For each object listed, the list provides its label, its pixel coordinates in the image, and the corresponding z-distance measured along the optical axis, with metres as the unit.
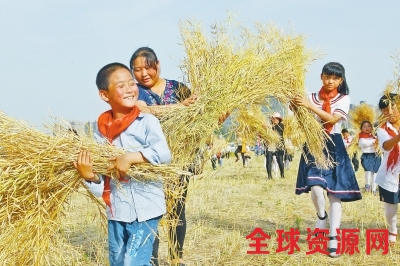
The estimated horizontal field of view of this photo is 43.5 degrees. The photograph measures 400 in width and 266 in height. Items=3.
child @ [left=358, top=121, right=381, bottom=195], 8.59
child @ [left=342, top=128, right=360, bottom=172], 11.08
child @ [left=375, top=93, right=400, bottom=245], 4.48
